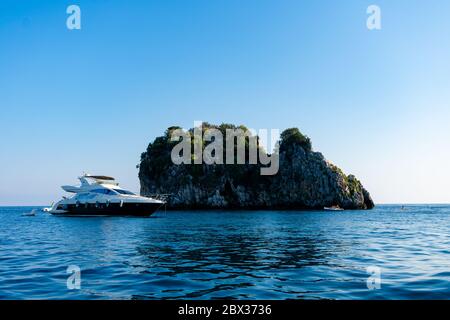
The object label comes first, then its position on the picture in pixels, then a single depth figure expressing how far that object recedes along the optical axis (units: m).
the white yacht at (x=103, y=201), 55.97
